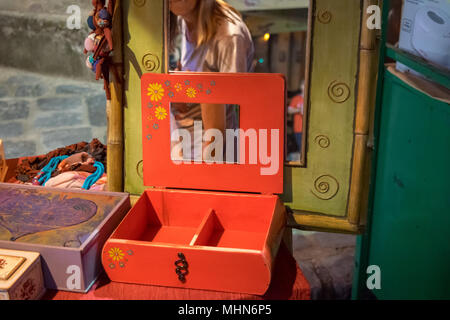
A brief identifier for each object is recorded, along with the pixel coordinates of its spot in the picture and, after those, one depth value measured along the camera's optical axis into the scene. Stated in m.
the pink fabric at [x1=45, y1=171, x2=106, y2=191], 1.40
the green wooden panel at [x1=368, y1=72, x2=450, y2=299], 1.48
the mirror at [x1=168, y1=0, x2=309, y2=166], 1.17
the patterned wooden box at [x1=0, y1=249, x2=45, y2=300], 0.91
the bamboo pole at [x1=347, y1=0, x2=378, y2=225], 1.12
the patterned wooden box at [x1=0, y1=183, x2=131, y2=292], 1.00
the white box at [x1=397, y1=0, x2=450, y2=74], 1.41
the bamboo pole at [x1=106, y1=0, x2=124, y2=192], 1.21
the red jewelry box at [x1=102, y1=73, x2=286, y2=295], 1.17
